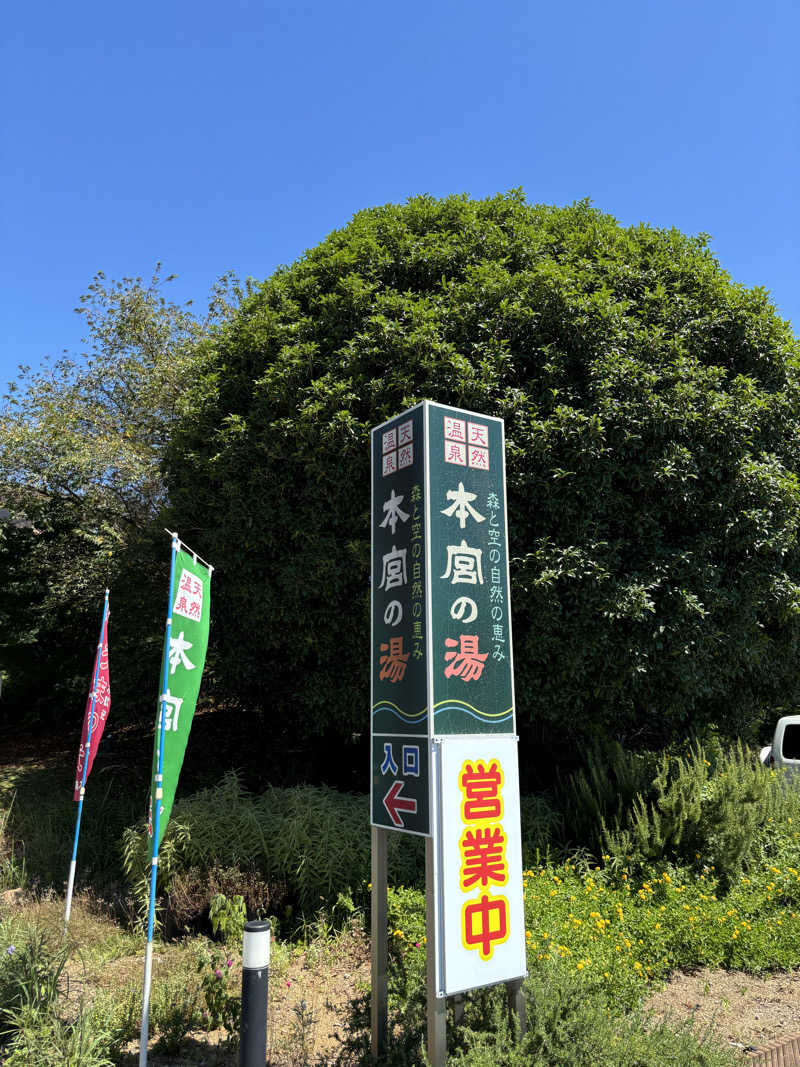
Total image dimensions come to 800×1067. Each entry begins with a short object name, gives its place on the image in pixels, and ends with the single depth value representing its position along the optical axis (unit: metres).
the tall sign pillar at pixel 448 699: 3.42
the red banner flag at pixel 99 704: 6.44
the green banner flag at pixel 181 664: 4.29
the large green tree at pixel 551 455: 6.52
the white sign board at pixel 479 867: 3.37
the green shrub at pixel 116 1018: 3.88
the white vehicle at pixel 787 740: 9.60
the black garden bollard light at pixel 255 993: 3.15
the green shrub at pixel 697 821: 5.94
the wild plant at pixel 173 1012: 3.96
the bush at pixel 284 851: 5.71
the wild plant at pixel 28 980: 3.76
